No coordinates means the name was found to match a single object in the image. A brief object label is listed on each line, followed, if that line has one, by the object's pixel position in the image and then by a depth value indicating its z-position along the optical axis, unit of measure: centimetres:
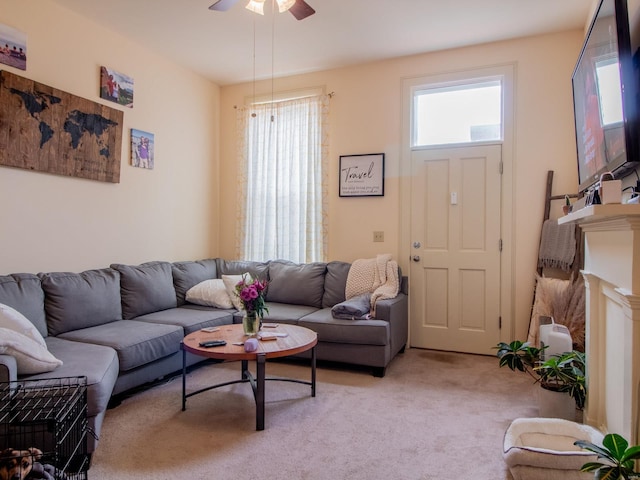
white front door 377
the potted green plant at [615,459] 130
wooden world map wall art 277
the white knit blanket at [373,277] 374
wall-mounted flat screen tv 159
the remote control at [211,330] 283
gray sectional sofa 239
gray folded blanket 331
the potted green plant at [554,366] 222
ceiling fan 251
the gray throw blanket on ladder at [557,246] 332
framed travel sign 415
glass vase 272
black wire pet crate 163
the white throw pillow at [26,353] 190
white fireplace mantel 146
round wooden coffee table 233
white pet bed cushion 172
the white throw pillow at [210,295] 377
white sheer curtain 438
